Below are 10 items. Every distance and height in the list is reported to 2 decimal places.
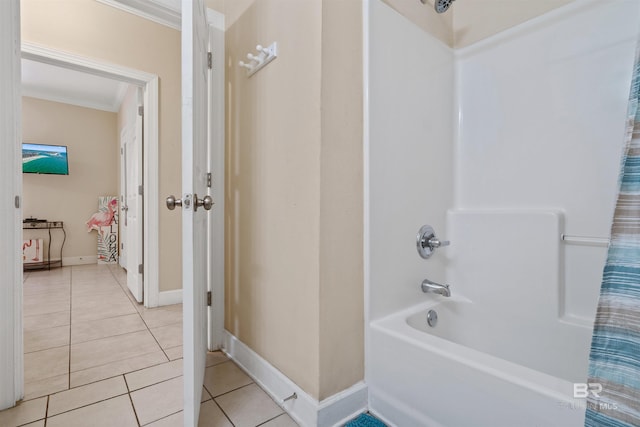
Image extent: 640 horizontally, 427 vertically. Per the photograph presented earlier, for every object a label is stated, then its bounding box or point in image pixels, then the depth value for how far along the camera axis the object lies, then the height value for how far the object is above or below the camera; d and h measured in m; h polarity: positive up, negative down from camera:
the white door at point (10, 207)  1.18 +0.02
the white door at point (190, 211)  1.01 +0.00
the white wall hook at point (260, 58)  1.30 +0.70
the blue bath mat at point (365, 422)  1.08 -0.77
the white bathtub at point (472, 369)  0.77 -0.53
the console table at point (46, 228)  4.11 -0.26
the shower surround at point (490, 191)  1.16 +0.09
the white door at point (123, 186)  4.04 +0.34
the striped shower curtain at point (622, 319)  0.63 -0.24
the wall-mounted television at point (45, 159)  4.19 +0.75
